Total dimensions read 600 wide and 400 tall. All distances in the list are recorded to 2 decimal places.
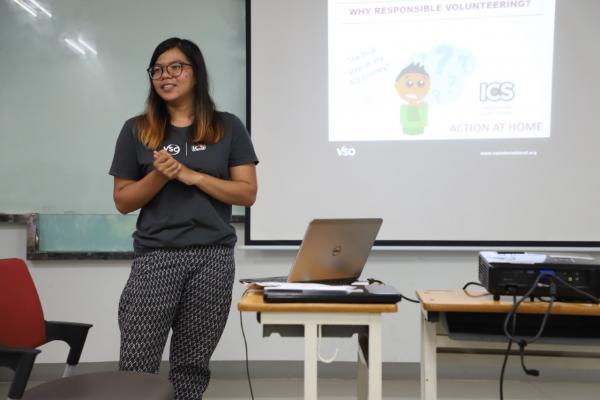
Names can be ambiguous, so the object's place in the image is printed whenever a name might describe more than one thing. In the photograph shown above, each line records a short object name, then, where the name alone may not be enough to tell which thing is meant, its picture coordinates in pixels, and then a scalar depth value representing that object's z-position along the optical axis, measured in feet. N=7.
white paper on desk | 4.53
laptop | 4.63
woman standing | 4.94
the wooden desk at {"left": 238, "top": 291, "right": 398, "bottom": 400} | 4.37
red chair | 4.29
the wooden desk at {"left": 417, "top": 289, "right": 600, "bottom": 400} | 4.92
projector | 4.82
